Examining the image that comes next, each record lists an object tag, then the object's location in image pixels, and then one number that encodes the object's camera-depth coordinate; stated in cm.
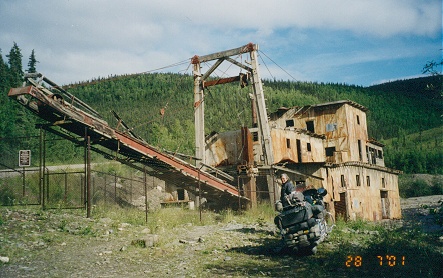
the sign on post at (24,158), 1456
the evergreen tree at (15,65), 6191
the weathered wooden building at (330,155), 2345
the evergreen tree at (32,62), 7709
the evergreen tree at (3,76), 5961
